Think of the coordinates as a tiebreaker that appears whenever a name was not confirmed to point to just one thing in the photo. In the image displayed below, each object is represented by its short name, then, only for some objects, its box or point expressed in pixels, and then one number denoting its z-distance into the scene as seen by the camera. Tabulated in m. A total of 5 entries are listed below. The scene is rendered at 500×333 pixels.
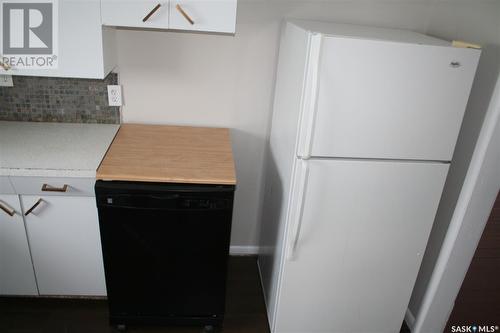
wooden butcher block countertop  1.71
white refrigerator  1.51
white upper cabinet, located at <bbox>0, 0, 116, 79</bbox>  1.69
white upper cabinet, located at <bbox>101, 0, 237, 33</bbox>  1.68
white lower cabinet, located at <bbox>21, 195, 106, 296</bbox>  1.85
